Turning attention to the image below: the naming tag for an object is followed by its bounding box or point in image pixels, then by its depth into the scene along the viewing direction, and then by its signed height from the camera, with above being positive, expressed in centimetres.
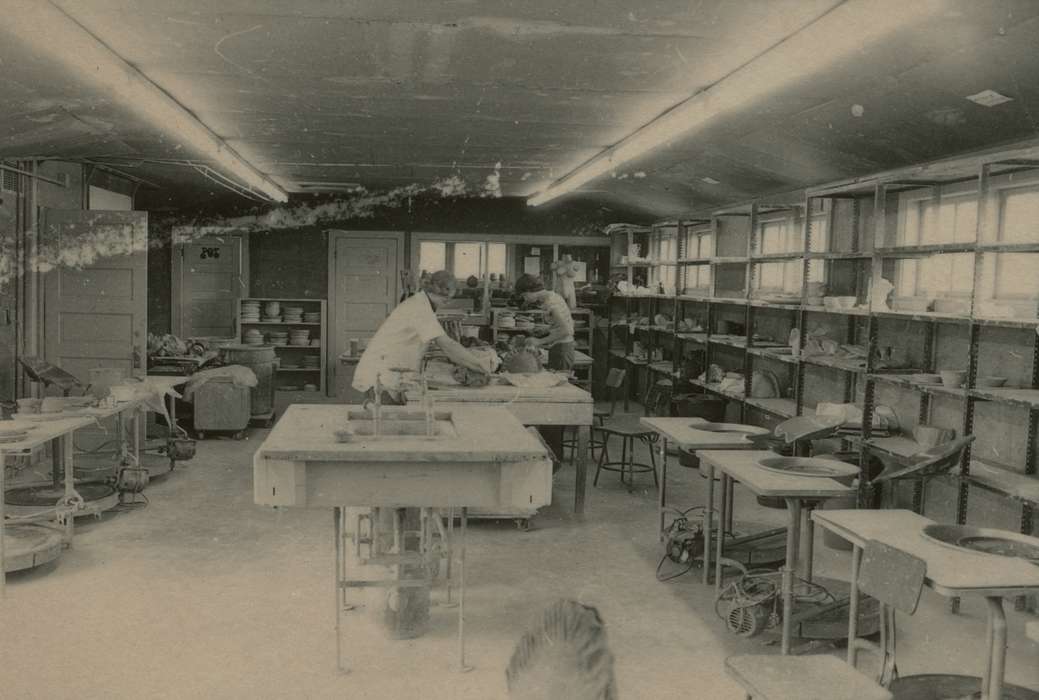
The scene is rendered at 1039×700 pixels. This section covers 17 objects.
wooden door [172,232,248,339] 1425 +2
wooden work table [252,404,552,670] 408 -83
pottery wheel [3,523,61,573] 534 -163
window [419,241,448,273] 1461 +59
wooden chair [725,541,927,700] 282 -118
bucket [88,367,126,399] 709 -77
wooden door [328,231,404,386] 1448 +20
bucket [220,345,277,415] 1128 -95
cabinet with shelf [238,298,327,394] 1408 -73
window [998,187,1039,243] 606 +66
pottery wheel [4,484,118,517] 673 -169
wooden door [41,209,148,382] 890 -14
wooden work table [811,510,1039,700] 308 -92
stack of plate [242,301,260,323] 1394 -39
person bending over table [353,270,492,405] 620 -32
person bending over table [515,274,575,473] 1047 -31
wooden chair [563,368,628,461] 868 -86
